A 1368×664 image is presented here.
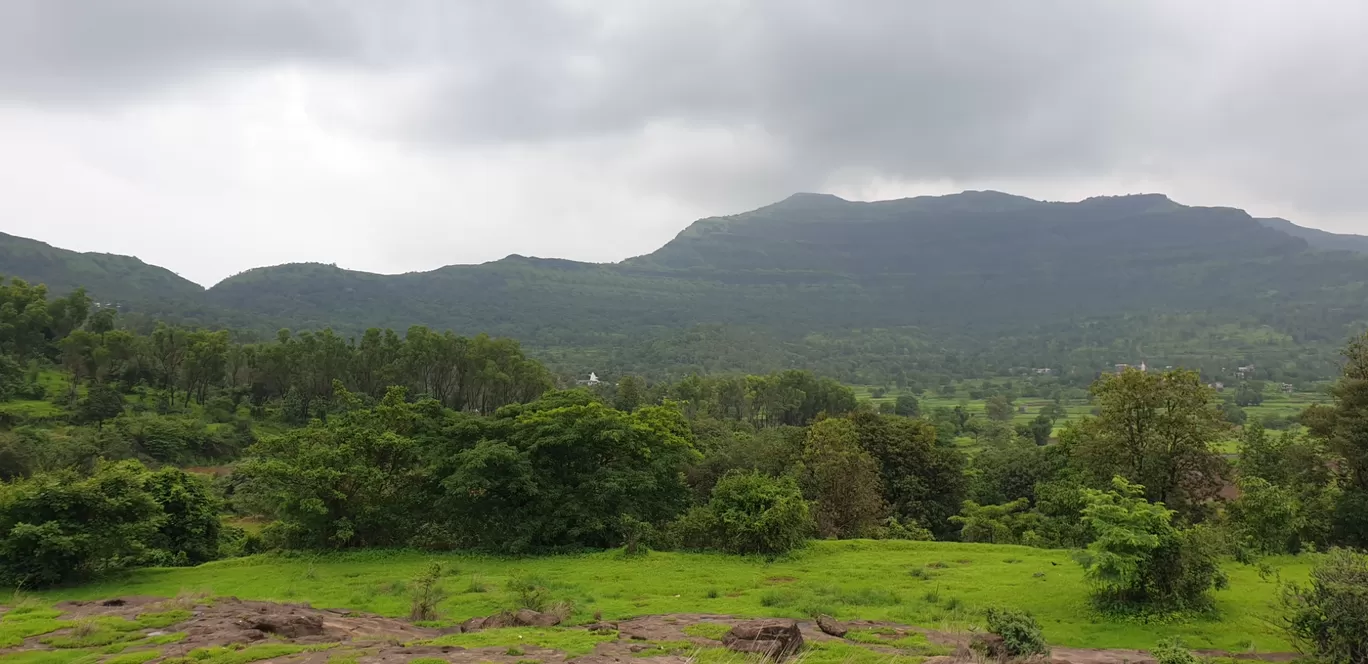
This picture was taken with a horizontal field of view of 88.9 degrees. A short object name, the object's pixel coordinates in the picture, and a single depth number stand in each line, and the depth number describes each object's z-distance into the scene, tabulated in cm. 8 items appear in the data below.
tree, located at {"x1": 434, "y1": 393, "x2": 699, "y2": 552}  2286
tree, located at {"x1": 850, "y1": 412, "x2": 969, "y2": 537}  3550
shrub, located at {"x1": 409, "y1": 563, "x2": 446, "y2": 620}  1459
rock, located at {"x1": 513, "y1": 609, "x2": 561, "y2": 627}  1326
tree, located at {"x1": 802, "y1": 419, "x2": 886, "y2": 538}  2822
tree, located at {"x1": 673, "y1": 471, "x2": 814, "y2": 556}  2173
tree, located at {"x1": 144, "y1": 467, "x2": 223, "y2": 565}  2120
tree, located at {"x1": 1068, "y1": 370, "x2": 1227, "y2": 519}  2309
